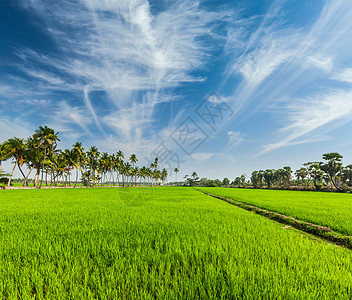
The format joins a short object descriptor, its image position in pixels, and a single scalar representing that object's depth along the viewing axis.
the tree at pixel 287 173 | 85.91
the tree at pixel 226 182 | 129.88
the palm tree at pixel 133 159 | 78.00
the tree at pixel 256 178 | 100.62
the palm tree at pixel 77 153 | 45.81
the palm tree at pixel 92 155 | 52.16
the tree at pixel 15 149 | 31.56
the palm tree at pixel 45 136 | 34.88
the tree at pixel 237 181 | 115.91
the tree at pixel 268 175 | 85.67
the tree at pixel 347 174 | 66.62
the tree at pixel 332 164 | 57.91
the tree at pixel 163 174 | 128.38
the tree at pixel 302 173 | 87.25
